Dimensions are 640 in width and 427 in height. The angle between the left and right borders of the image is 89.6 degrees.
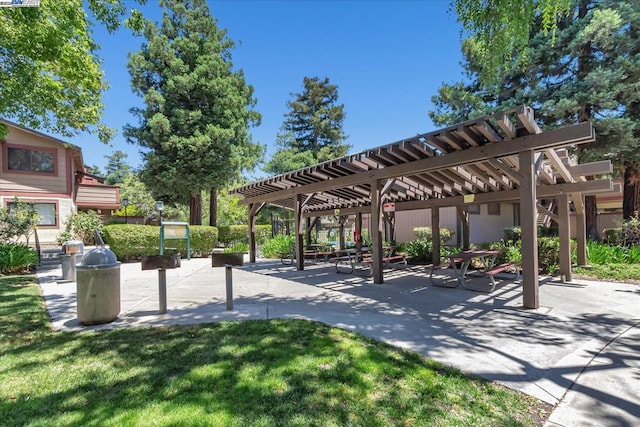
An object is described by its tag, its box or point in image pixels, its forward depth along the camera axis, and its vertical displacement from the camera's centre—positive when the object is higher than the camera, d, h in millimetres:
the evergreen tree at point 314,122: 25328 +7774
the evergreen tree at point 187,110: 16250 +5947
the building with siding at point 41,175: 15836 +2645
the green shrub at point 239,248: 16781 -1429
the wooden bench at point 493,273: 6738 -1342
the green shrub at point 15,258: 9633 -967
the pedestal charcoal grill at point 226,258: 5586 -649
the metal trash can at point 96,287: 4641 -914
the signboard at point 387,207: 8023 +243
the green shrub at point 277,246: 15618 -1325
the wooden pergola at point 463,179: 5242 +979
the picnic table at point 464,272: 7027 -1263
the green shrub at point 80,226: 14219 -70
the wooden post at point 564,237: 7781 -617
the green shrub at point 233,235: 19328 -859
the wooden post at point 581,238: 8641 -749
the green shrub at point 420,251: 12164 -1349
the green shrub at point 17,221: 11070 +207
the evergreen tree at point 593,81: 10117 +4526
